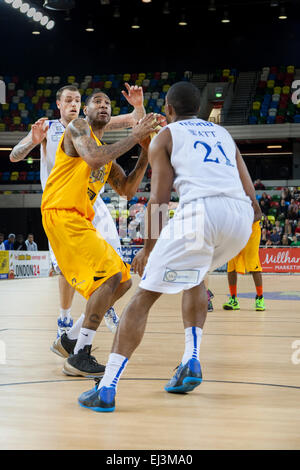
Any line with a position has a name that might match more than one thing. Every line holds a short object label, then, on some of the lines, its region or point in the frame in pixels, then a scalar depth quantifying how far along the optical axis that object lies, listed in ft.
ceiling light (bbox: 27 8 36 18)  72.74
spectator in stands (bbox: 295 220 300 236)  68.27
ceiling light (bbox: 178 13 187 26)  80.02
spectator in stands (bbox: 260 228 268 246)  67.26
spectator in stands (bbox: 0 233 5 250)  59.98
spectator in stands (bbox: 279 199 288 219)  74.23
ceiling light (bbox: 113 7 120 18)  77.72
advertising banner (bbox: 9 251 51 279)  56.39
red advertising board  63.05
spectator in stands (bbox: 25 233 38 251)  63.31
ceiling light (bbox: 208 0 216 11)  74.74
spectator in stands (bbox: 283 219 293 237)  67.52
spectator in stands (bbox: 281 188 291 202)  75.79
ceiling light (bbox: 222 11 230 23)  79.39
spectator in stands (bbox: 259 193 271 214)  74.13
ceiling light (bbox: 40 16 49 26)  76.69
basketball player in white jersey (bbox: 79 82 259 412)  9.70
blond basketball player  16.22
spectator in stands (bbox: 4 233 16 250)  62.95
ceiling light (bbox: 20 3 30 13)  69.65
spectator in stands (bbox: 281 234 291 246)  64.34
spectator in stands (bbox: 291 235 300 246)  64.73
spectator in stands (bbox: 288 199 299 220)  72.43
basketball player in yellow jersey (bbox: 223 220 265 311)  27.91
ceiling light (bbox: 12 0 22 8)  67.26
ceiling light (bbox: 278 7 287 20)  78.18
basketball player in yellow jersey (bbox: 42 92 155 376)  12.32
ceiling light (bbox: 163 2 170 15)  75.00
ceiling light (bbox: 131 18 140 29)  84.13
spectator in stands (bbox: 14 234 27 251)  70.38
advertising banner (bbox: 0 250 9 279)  54.49
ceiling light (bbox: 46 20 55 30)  77.59
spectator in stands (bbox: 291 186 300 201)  76.85
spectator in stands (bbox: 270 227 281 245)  65.08
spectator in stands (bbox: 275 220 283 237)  66.73
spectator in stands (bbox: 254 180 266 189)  81.05
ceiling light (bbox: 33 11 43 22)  74.69
